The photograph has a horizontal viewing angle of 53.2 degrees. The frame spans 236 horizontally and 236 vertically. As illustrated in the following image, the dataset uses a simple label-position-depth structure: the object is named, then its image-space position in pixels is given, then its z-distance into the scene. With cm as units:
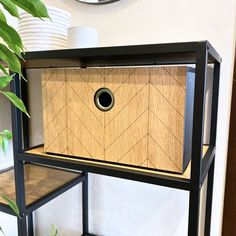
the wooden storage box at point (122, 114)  65
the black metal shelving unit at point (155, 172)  56
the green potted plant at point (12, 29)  41
